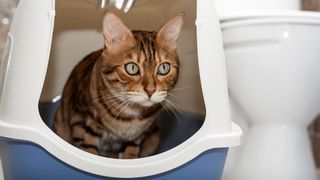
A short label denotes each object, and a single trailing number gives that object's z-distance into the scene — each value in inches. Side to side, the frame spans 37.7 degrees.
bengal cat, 36.0
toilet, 43.3
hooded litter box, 34.1
